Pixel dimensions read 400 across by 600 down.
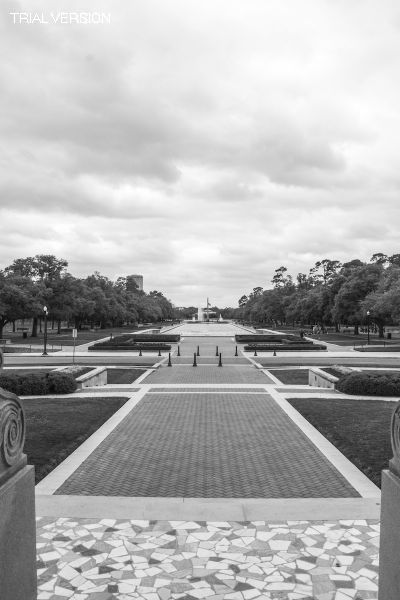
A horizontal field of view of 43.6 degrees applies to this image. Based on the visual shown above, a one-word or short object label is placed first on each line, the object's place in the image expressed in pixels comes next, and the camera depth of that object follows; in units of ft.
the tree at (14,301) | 147.33
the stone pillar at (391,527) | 13.69
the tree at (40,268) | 192.15
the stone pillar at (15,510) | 13.48
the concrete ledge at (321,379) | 63.77
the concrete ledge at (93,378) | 62.84
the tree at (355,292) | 191.11
